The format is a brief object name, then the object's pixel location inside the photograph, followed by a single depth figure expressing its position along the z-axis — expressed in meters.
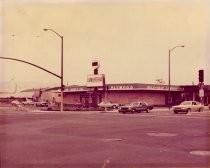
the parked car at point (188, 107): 50.66
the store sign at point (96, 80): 78.58
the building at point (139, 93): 87.94
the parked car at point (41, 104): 97.18
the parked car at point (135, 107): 53.19
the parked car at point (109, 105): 73.54
